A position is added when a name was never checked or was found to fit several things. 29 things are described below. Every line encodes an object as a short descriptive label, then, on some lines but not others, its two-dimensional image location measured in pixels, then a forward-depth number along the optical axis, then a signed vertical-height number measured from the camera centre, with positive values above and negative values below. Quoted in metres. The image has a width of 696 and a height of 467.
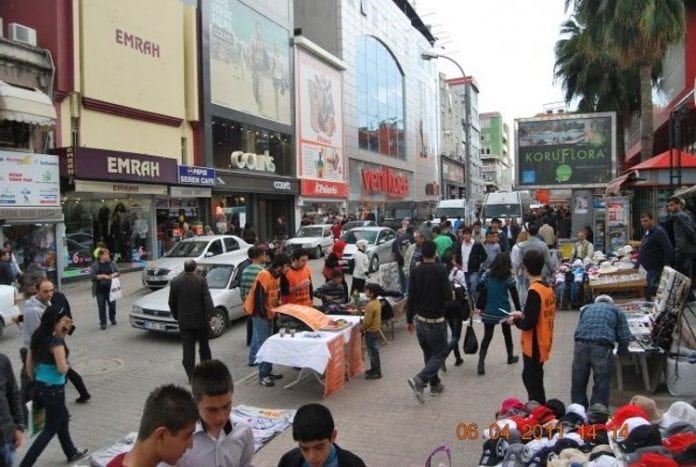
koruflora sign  22.33 +2.47
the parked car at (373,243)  21.05 -0.95
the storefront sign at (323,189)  37.06 +1.97
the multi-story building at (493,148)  140.62 +16.74
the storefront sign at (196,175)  24.61 +1.92
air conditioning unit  18.50 +5.92
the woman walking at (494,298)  8.13 -1.11
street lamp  25.88 +3.95
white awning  16.45 +3.32
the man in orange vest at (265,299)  8.65 -1.15
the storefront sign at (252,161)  29.89 +3.07
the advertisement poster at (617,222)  17.56 -0.22
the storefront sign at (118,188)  19.70 +1.20
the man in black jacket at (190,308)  8.04 -1.18
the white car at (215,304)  11.39 -1.64
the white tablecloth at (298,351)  7.39 -1.66
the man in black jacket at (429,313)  7.12 -1.15
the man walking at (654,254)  10.26 -0.70
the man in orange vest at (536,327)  5.95 -1.11
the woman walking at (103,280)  12.47 -1.21
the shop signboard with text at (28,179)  17.14 +1.29
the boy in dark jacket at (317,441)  2.91 -1.08
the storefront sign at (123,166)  19.25 +1.94
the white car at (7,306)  11.70 -1.64
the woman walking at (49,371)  5.46 -1.36
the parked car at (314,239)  25.83 -0.91
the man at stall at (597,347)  5.72 -1.28
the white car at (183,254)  16.80 -0.99
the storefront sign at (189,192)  24.48 +1.22
